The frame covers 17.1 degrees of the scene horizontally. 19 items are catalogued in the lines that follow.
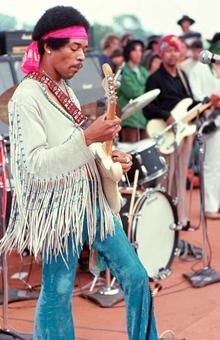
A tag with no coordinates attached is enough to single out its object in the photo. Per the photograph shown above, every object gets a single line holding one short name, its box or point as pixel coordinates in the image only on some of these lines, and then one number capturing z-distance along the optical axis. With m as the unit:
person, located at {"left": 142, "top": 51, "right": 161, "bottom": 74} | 9.27
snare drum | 5.33
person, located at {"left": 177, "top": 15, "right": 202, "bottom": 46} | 10.41
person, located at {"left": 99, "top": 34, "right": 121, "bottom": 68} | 10.12
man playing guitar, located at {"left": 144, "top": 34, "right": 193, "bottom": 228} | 6.59
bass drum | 5.13
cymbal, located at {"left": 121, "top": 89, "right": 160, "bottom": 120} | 5.70
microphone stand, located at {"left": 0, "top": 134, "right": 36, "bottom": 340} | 3.99
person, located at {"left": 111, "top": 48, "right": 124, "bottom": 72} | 9.19
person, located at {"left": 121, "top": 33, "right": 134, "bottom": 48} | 10.76
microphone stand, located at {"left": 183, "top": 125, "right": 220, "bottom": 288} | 5.18
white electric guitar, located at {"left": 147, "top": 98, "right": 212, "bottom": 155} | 6.30
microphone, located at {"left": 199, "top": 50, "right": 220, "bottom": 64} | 3.53
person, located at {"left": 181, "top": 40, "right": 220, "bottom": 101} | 7.27
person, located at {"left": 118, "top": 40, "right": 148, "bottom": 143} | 8.37
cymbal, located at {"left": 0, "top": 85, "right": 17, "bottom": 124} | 4.12
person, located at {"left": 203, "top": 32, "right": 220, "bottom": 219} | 7.30
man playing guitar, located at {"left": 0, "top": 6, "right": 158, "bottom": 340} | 2.97
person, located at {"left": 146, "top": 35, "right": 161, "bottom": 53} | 10.40
